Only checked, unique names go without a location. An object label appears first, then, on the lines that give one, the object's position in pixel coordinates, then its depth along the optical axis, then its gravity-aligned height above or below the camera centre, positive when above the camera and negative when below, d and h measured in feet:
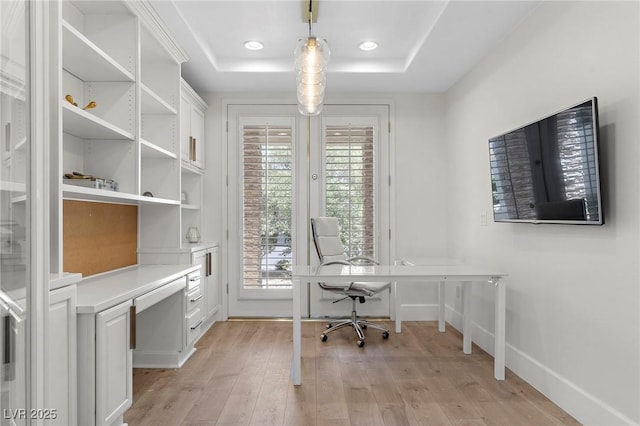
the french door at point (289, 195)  14.29 +0.81
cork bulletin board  7.84 -0.45
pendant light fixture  8.32 +3.38
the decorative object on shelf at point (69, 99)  6.93 +2.24
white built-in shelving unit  6.45 +2.49
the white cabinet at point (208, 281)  11.96 -2.21
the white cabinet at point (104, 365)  5.78 -2.42
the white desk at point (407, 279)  8.76 -1.53
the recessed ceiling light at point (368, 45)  11.32 +5.27
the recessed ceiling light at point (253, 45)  11.20 +5.25
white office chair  11.60 -1.50
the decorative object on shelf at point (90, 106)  7.79 +2.35
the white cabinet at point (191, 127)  11.65 +3.05
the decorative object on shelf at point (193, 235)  12.63 -0.62
